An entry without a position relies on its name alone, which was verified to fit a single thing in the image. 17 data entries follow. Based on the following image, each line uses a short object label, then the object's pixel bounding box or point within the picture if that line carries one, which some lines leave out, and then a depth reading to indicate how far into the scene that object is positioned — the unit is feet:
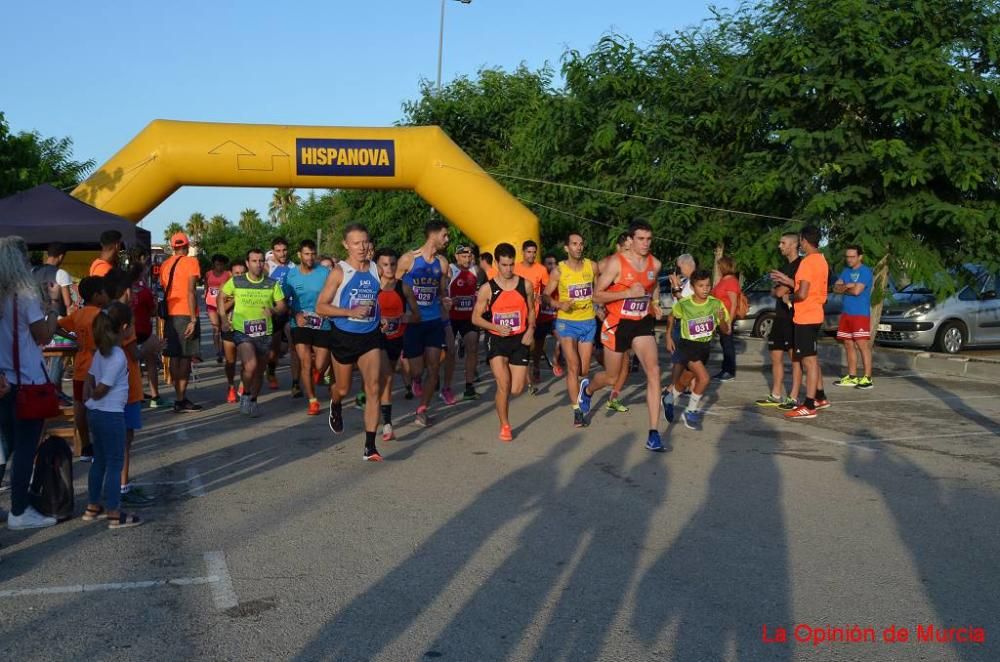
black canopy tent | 40.75
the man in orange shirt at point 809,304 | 34.30
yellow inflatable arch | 53.36
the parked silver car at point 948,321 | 59.41
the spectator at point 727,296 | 40.92
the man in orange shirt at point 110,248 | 29.81
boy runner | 32.32
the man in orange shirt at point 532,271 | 40.47
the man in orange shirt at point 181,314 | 36.83
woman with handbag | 18.74
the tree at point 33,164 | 74.64
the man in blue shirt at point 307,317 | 36.60
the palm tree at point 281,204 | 329.48
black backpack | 19.90
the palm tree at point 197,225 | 383.45
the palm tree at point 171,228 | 352.94
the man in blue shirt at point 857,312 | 42.50
